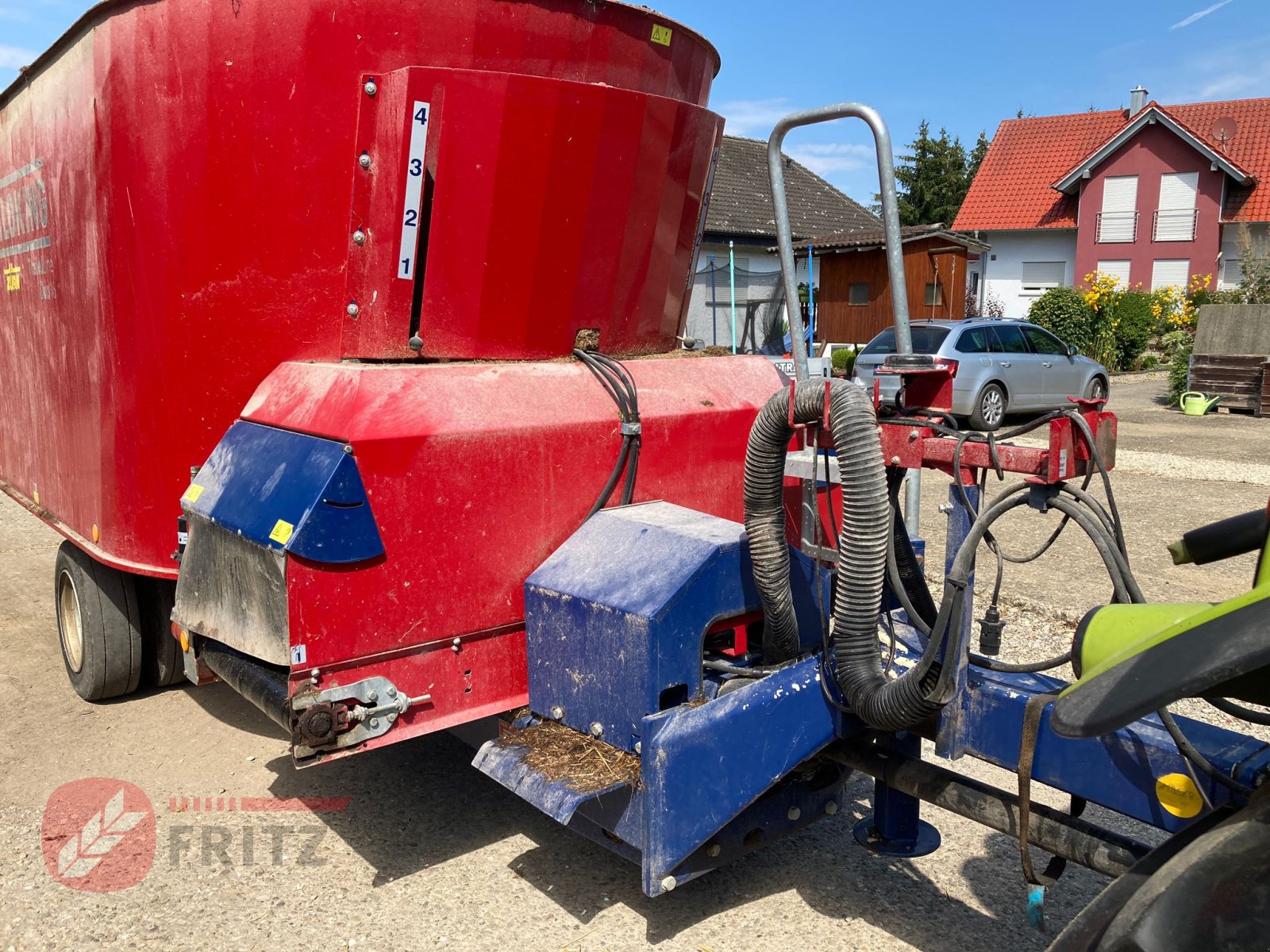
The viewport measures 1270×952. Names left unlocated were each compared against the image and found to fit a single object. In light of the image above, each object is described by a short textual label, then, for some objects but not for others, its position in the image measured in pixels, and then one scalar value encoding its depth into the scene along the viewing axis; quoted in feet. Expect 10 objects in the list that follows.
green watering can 50.72
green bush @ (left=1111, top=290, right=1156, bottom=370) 74.84
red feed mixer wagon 9.75
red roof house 94.68
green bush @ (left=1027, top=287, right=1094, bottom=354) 73.26
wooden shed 67.67
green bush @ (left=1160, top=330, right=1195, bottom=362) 59.98
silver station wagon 45.65
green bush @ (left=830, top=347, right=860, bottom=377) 59.11
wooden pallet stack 49.57
